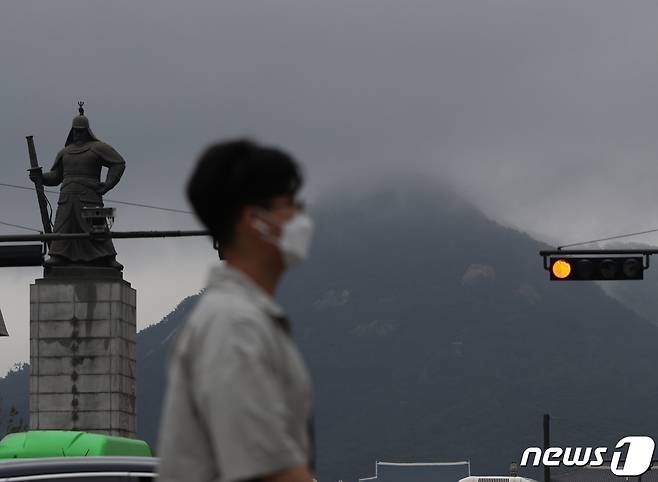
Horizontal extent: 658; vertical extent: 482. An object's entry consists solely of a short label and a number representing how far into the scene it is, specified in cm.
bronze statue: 4403
